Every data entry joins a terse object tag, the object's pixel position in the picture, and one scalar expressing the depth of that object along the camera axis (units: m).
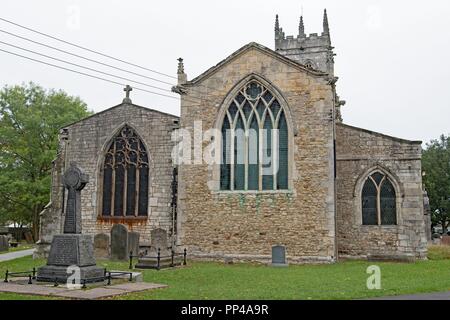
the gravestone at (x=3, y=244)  27.92
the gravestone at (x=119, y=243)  19.67
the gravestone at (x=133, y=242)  19.86
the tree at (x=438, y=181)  47.69
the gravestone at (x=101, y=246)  20.45
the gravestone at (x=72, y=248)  12.45
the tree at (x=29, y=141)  34.25
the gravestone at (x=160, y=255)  17.31
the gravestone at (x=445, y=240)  33.24
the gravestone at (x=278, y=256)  18.55
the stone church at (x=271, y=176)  19.34
